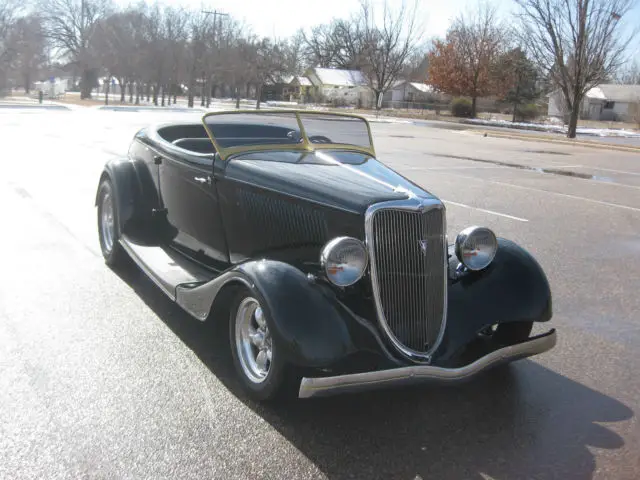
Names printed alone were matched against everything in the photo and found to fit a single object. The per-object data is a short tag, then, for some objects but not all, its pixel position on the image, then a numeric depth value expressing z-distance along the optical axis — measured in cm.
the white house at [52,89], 5650
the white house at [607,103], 7269
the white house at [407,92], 8412
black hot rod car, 341
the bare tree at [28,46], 5928
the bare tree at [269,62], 5425
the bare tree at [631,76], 9669
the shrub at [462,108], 5853
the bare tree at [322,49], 10019
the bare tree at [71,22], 6456
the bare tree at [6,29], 5753
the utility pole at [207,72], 5288
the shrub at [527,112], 5488
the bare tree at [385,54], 5611
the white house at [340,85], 7439
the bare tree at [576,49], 3003
